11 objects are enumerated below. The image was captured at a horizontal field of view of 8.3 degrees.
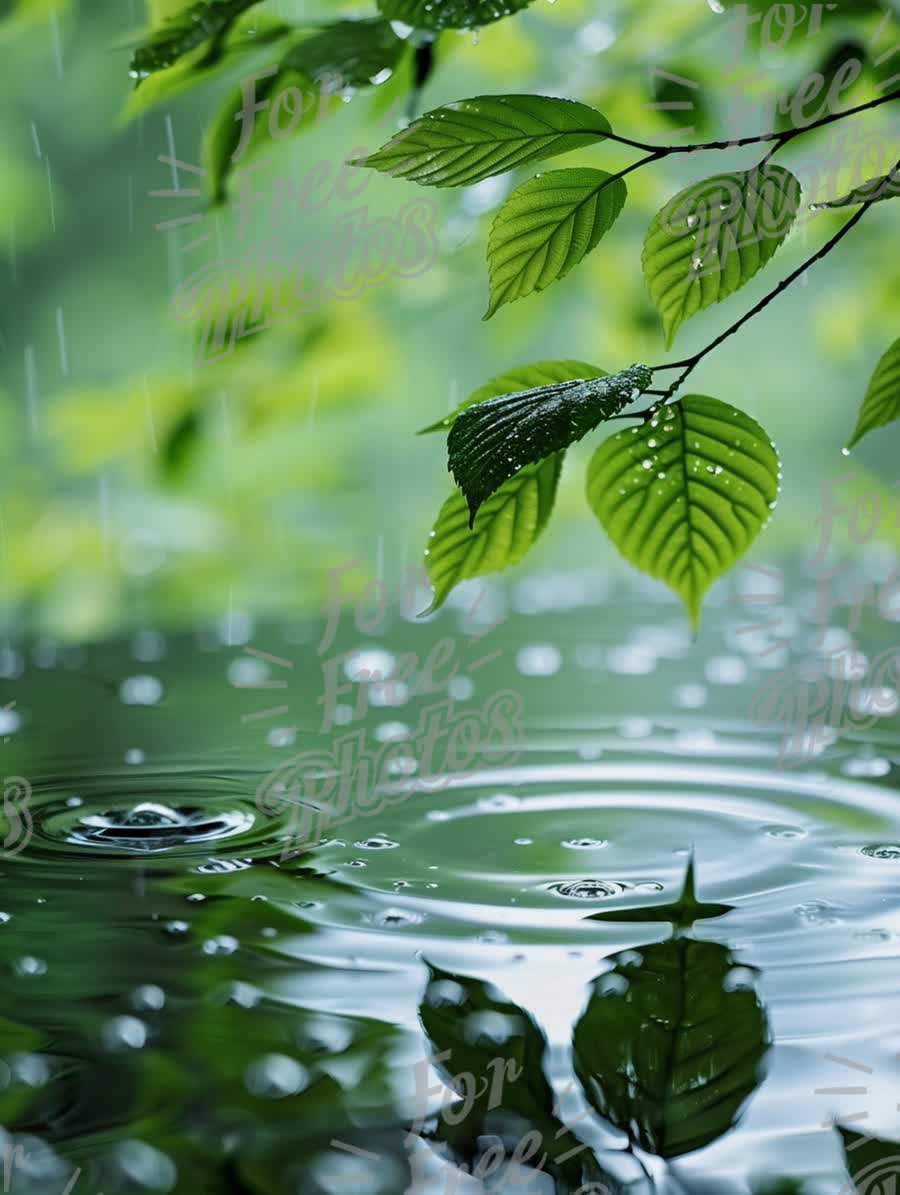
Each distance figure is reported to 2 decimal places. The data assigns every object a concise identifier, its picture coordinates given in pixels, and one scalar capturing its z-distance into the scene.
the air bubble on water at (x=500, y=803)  1.86
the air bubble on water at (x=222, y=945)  1.72
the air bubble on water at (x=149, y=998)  1.68
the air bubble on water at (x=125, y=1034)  1.66
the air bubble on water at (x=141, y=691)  2.29
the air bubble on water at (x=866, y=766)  1.92
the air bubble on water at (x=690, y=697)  2.20
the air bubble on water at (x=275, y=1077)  1.63
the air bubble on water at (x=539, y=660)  2.55
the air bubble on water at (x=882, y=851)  1.80
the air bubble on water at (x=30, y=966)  1.70
